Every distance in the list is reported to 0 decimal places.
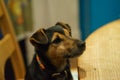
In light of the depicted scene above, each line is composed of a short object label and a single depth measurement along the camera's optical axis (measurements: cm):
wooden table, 103
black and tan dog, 111
